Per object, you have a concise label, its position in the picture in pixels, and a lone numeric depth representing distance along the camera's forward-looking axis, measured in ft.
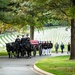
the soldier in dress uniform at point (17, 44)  93.62
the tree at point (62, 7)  85.39
